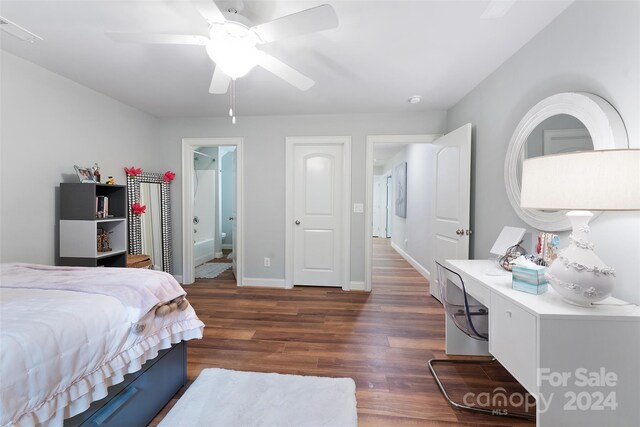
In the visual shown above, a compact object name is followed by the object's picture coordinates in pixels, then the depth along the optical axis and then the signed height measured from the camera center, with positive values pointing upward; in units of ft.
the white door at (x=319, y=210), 12.20 -0.33
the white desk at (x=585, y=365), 3.67 -2.19
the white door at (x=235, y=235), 12.49 -1.56
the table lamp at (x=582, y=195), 3.43 +0.12
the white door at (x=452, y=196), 8.98 +0.28
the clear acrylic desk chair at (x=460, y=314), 5.42 -2.46
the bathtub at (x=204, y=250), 16.45 -3.05
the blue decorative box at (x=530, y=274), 4.41 -1.17
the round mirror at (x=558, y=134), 4.47 +1.35
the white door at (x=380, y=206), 29.48 -0.32
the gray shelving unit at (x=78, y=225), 7.95 -0.68
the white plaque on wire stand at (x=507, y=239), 6.37 -0.85
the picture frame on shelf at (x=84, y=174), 8.27 +0.88
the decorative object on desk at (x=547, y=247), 5.18 -0.85
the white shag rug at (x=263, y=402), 4.80 -3.86
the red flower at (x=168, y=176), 12.21 +1.18
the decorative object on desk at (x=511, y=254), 6.01 -1.13
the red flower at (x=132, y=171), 10.60 +1.22
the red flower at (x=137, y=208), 10.77 -0.24
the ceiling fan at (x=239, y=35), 4.13 +2.83
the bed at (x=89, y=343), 2.89 -1.87
